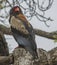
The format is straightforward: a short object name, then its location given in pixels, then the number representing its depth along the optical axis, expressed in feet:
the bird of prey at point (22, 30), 40.24
